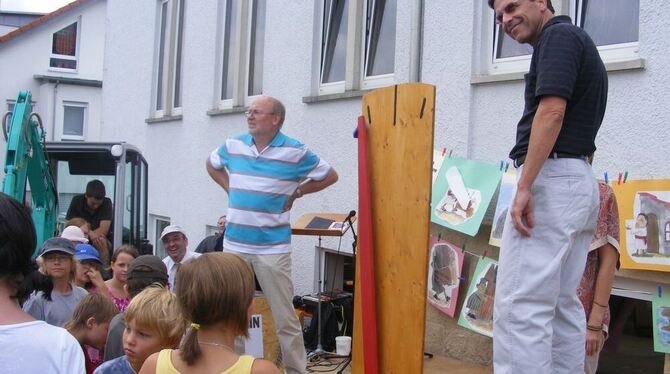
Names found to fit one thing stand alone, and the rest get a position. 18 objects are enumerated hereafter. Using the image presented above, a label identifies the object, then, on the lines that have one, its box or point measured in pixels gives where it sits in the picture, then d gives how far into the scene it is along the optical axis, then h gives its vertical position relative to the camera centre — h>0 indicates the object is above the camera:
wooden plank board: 3.75 -0.12
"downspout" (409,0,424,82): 6.79 +1.41
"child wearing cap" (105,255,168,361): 4.14 -0.50
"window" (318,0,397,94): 7.62 +1.59
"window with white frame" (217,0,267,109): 9.78 +1.83
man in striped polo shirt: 4.76 -0.08
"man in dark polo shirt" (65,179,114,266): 7.80 -0.29
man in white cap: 6.18 -0.50
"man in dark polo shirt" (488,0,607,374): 2.68 -0.02
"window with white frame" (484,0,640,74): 5.18 +1.29
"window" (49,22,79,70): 25.03 +4.41
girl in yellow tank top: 2.36 -0.42
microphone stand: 5.78 -1.34
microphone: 6.21 -0.18
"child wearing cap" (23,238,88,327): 4.14 -0.64
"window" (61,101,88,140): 24.56 +1.98
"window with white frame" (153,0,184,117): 12.05 +2.14
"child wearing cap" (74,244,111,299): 5.00 -0.62
